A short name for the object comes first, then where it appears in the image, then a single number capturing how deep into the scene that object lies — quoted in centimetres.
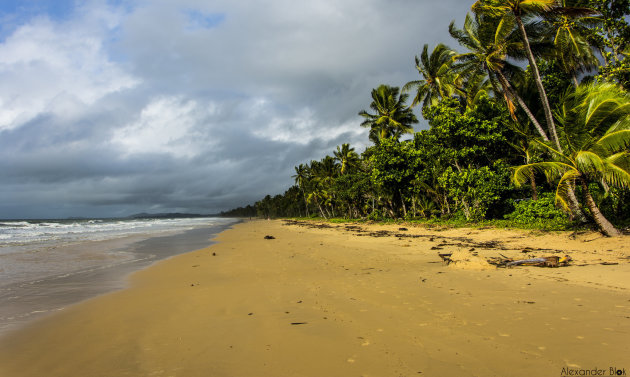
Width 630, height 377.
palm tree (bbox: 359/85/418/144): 3419
